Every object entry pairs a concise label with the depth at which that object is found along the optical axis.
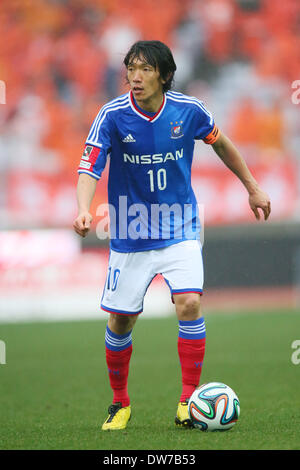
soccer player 9.43
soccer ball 8.74
